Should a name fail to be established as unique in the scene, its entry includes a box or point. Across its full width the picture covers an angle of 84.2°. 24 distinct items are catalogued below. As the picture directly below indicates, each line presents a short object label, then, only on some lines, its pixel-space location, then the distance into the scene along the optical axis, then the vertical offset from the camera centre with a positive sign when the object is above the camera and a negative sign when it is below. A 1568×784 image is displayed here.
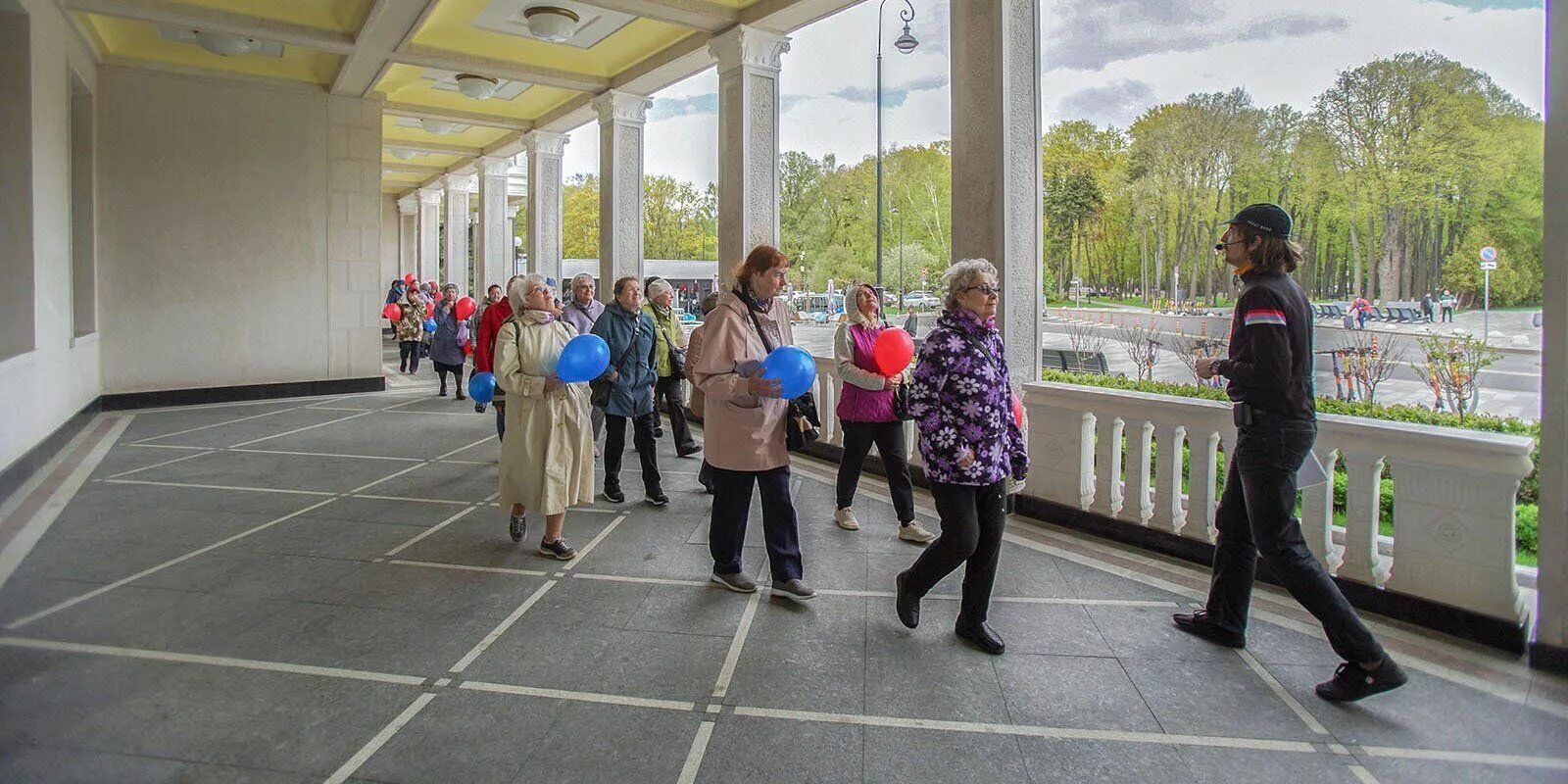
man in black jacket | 3.26 -0.22
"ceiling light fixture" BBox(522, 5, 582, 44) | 9.26 +3.57
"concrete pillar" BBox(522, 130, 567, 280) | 14.87 +2.67
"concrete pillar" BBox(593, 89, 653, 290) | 12.17 +2.40
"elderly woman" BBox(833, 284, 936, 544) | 5.39 -0.33
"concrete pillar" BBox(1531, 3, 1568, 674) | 3.41 -0.11
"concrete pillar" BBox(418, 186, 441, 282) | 25.86 +3.83
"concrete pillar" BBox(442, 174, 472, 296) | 20.88 +3.12
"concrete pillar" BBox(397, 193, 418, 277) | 30.03 +4.25
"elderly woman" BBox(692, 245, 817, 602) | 4.08 -0.27
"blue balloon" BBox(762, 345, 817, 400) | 3.91 -0.07
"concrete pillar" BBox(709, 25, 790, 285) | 9.37 +2.37
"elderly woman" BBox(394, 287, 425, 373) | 15.55 +0.49
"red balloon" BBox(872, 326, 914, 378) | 4.74 +0.02
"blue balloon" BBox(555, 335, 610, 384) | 4.66 -0.03
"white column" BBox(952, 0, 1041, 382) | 6.12 +1.43
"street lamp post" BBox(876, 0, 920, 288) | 8.80 +3.17
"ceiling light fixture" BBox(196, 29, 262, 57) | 10.35 +3.76
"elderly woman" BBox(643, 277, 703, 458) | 7.23 +0.06
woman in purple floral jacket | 3.60 -0.32
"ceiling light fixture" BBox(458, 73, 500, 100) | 12.08 +3.77
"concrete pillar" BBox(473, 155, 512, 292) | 17.27 +2.54
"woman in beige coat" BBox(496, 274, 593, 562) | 4.81 -0.33
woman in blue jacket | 6.34 -0.22
